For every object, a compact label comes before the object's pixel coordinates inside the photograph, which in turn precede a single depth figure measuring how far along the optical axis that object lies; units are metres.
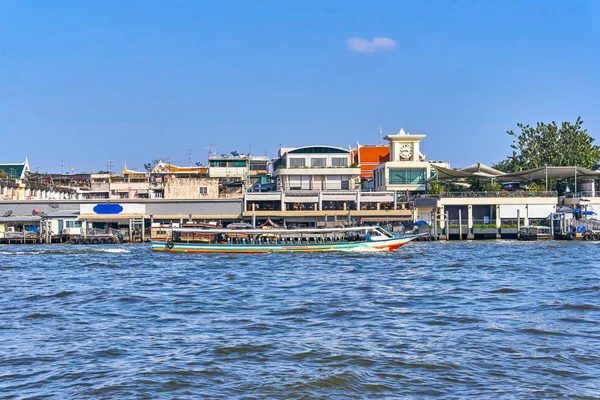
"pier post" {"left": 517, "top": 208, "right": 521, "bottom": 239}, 67.71
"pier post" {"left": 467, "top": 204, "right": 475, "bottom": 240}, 69.88
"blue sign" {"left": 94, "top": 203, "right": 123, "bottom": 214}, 74.12
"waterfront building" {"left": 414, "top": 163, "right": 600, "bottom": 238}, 71.19
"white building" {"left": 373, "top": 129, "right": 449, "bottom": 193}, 79.12
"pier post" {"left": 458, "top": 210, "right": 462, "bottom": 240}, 67.82
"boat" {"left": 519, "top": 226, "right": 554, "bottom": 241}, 66.69
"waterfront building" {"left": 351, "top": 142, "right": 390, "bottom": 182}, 97.06
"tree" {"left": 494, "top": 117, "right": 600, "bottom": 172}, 87.88
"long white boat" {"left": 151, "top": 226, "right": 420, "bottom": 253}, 47.81
